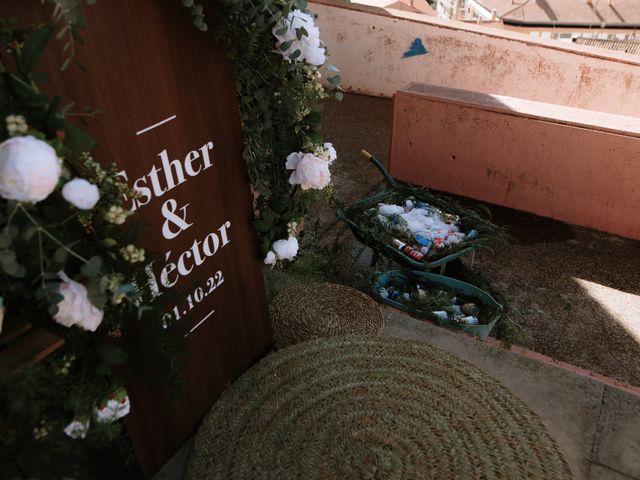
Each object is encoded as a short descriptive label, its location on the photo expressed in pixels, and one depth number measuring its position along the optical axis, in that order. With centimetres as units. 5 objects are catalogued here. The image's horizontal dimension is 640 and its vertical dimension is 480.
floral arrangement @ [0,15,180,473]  103
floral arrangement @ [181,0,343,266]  168
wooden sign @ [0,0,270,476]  137
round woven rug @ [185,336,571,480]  157
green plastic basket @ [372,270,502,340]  314
